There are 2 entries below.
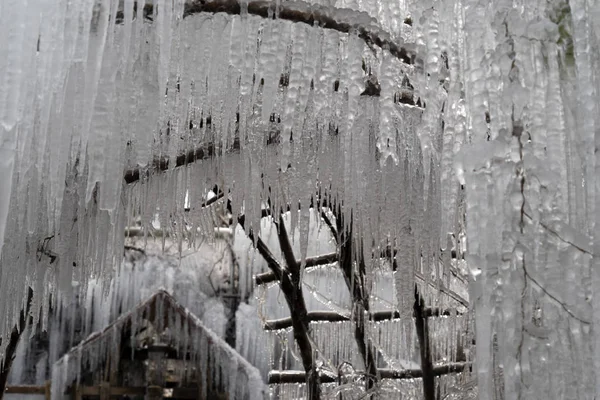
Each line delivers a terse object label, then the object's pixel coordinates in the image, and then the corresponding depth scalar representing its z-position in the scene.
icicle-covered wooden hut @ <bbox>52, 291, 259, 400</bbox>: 12.61
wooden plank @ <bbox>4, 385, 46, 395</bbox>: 12.50
